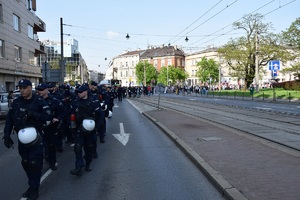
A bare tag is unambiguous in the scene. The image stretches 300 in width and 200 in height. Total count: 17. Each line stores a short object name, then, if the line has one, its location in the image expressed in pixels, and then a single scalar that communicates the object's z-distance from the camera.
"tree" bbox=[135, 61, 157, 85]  79.78
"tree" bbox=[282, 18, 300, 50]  35.14
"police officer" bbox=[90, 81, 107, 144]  7.68
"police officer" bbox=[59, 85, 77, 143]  7.48
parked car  14.55
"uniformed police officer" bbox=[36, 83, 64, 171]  5.25
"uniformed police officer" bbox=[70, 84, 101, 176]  4.83
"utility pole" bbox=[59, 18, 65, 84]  21.95
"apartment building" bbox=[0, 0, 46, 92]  22.91
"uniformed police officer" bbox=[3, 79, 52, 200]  3.90
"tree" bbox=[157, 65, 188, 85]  75.03
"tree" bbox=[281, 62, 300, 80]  34.91
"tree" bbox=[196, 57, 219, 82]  63.39
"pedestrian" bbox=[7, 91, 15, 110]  14.19
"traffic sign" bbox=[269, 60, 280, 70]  24.45
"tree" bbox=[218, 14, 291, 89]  39.08
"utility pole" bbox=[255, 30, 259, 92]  34.72
